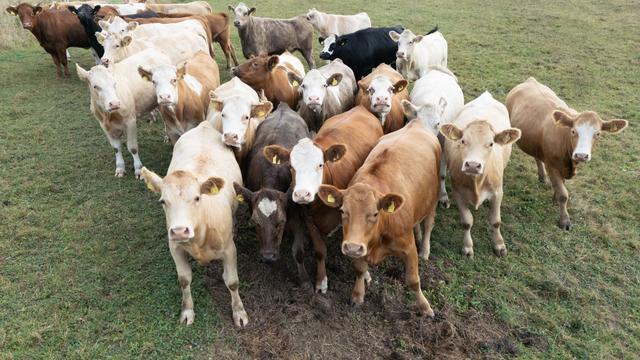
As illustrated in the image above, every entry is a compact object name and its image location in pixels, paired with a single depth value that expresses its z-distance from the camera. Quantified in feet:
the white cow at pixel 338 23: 38.11
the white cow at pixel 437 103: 19.02
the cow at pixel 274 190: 14.19
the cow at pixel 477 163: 15.19
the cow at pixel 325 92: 20.24
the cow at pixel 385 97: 19.71
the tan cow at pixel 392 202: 12.49
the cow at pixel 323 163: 14.12
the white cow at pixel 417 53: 28.22
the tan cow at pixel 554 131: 16.98
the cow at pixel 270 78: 22.49
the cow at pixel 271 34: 34.04
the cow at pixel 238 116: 17.22
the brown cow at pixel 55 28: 33.42
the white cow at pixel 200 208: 11.89
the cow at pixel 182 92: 19.60
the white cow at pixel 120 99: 19.67
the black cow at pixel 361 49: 29.68
